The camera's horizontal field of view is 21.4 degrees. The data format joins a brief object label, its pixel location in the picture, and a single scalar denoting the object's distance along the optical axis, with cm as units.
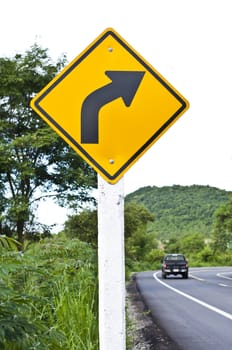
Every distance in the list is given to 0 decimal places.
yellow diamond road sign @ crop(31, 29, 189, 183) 325
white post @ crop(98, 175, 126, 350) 312
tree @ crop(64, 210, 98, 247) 2732
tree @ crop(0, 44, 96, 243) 2839
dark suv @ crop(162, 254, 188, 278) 3684
